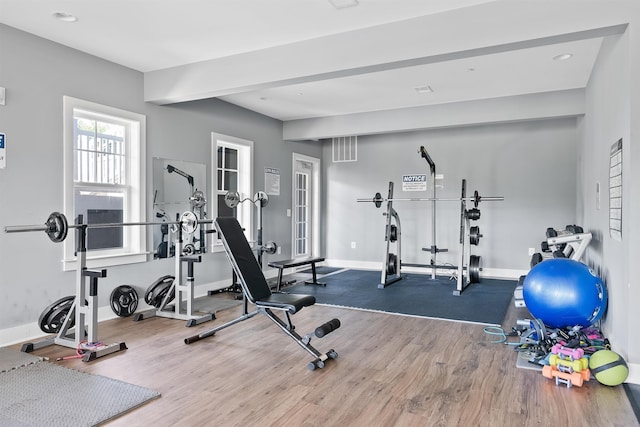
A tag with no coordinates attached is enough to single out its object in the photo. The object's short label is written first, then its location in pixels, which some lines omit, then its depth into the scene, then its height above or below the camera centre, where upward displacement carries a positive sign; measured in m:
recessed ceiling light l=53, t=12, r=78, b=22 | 3.27 +1.49
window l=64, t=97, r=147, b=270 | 3.91 +0.30
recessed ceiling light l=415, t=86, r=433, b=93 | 5.14 +1.48
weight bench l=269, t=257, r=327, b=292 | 5.51 -0.76
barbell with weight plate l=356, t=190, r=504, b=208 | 5.90 +0.15
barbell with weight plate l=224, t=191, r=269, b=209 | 5.07 +0.11
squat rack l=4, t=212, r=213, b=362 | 3.21 -0.89
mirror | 4.77 +0.11
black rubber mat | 4.54 -1.10
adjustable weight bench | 3.06 -0.69
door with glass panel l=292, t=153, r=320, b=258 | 7.69 +0.03
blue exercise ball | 3.09 -0.63
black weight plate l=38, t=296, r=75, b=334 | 3.45 -0.90
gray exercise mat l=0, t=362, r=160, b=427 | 2.23 -1.11
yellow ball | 2.61 -0.99
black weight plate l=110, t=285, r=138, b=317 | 4.18 -0.94
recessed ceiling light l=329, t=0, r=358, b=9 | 3.04 +1.49
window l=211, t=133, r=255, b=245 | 5.64 +0.48
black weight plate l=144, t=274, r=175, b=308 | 4.46 -0.89
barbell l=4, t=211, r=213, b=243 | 2.79 -0.14
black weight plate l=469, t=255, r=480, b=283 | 6.07 -0.85
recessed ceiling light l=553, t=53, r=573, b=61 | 4.04 +1.49
